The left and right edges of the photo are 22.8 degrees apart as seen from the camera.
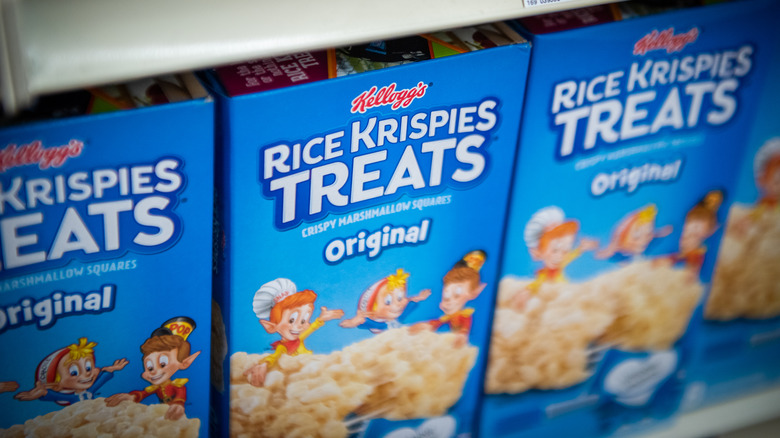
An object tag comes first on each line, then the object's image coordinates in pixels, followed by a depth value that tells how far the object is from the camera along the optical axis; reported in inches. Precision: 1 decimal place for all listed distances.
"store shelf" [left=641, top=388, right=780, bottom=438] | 37.2
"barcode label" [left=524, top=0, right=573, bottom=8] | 29.1
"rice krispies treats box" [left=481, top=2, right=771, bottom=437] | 31.7
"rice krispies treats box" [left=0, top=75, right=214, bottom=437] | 28.3
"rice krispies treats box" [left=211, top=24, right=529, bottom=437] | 29.7
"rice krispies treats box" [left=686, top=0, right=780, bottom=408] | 34.8
